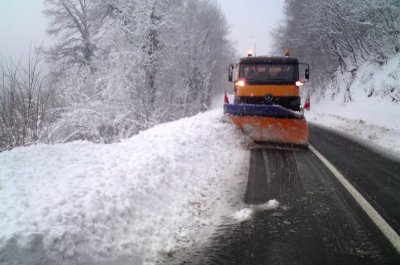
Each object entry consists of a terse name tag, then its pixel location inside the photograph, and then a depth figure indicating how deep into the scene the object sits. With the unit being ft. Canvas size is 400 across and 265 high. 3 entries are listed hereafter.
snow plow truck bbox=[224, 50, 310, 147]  30.63
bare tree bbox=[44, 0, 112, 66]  81.30
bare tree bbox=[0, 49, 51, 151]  25.43
